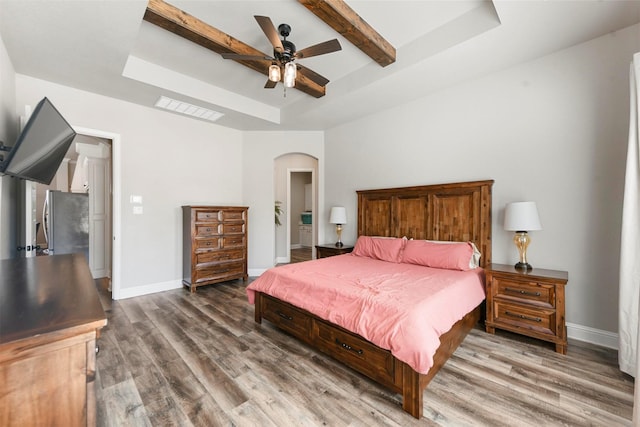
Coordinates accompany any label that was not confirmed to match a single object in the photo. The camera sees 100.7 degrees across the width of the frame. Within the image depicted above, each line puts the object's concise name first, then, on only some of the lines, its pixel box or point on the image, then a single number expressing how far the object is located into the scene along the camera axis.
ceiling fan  2.31
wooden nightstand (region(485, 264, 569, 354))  2.33
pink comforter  1.67
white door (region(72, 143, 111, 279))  4.57
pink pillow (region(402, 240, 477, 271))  2.92
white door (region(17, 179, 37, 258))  2.59
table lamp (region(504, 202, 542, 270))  2.59
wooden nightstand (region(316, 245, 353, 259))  4.29
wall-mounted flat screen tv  1.93
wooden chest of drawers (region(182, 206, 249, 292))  4.11
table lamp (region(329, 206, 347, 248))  4.46
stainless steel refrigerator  4.30
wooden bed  1.77
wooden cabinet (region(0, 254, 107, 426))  0.73
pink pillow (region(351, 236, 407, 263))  3.50
